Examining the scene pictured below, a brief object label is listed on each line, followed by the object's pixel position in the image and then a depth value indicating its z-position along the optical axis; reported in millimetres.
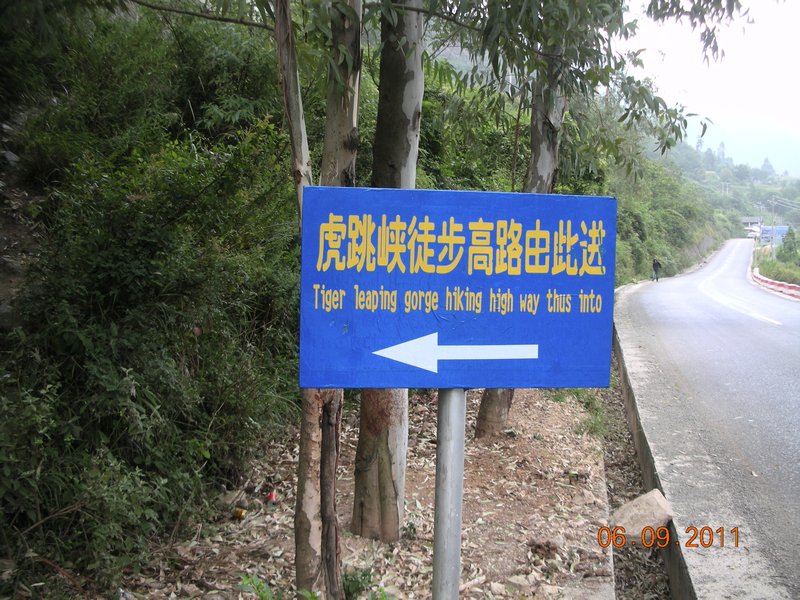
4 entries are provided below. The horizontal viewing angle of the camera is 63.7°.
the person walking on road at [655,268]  33219
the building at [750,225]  99000
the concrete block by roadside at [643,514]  4379
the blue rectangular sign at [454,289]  1882
